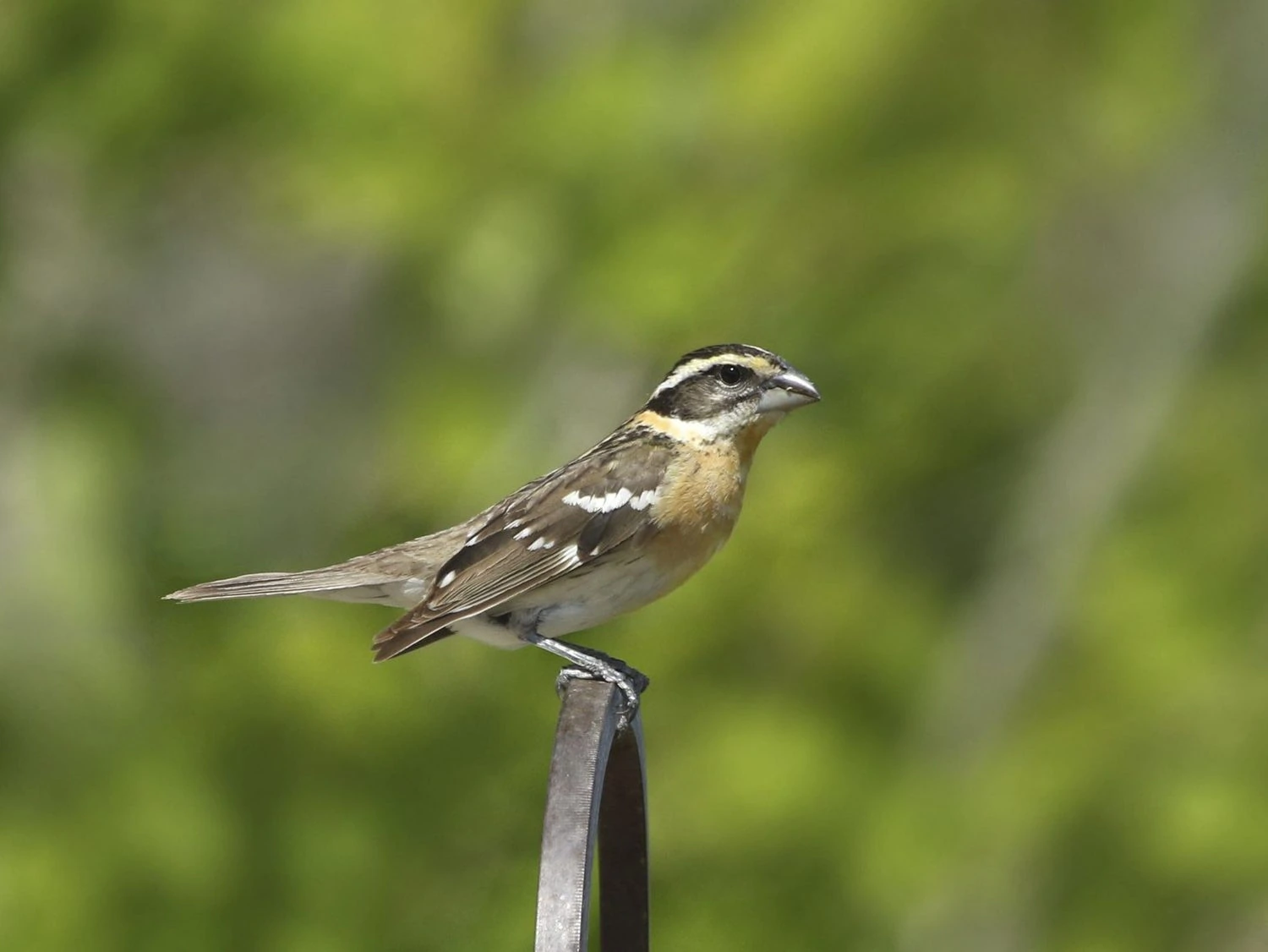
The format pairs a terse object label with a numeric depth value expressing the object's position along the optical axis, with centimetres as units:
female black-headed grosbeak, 913
